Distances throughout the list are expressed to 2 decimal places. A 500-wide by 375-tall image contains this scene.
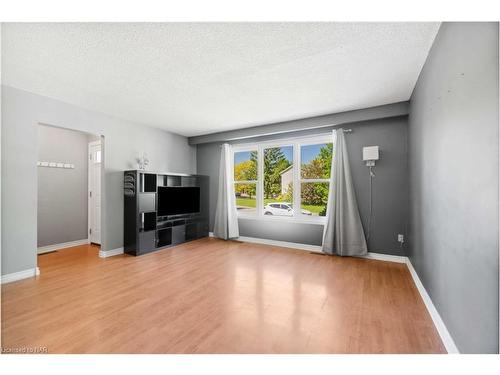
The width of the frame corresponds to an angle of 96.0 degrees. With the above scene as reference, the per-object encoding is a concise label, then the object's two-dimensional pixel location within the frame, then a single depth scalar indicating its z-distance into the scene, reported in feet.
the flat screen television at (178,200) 14.80
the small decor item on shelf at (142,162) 14.32
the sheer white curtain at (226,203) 16.57
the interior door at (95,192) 15.49
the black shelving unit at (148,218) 12.90
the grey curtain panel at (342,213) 12.34
